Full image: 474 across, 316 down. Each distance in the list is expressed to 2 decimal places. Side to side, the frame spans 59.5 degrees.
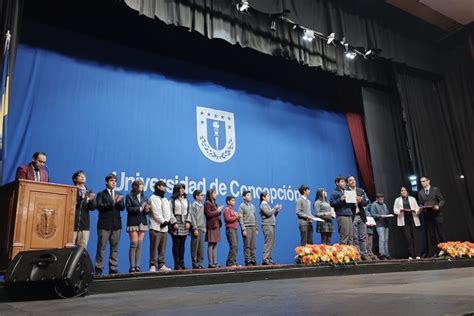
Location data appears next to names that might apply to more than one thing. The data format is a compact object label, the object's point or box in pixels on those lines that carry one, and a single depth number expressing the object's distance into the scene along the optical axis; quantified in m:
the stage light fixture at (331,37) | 6.17
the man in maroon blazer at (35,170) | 3.38
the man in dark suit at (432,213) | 5.80
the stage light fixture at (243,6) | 5.21
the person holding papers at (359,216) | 4.94
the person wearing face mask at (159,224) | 4.23
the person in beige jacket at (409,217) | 5.95
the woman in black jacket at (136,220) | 4.14
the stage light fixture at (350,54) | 6.68
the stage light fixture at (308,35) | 6.01
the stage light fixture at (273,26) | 5.76
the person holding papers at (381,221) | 6.22
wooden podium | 2.74
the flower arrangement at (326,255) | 4.33
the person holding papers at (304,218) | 5.20
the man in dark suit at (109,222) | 3.99
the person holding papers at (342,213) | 5.03
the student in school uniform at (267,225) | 5.18
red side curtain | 7.66
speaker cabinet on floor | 2.30
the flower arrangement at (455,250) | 5.31
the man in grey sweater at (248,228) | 5.10
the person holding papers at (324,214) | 5.16
